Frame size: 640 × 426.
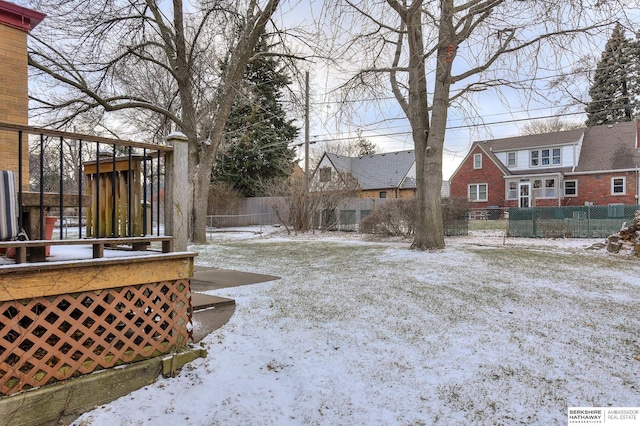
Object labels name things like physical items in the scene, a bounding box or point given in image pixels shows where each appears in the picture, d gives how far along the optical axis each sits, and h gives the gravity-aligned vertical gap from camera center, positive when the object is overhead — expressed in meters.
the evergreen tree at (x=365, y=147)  41.44 +7.52
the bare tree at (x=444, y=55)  6.51 +3.27
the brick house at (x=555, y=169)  20.78 +2.58
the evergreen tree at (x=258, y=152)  20.67 +3.79
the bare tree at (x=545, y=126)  29.96 +7.16
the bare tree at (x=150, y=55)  8.93 +4.36
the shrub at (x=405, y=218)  12.13 -0.19
